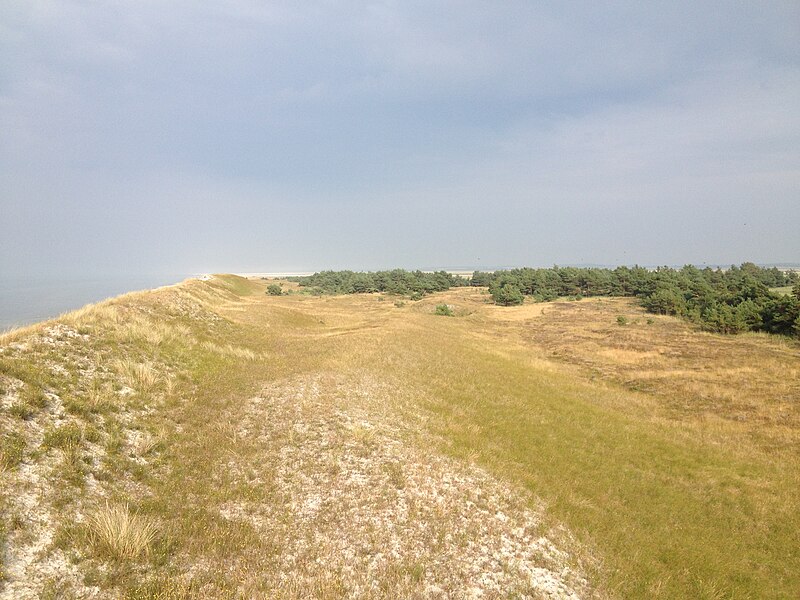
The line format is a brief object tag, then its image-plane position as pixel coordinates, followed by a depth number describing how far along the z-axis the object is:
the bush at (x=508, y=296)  116.00
